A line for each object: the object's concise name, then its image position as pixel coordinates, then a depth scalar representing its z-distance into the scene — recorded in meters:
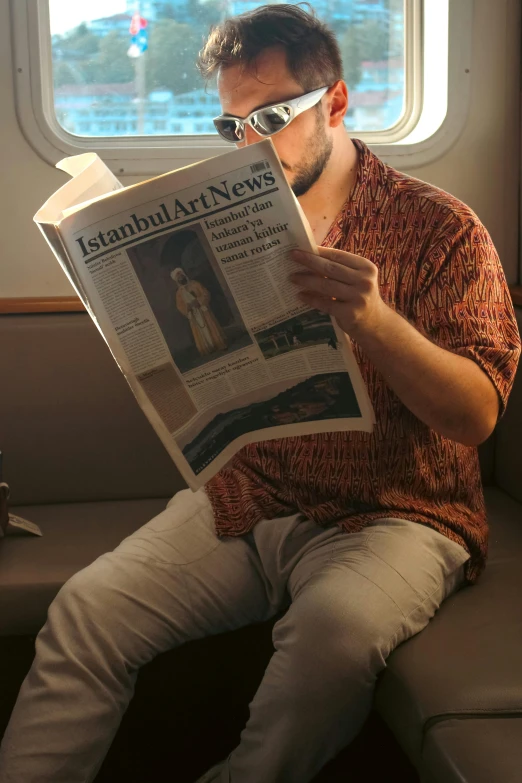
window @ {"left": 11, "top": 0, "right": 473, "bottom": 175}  2.31
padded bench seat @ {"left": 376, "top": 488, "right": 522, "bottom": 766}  1.14
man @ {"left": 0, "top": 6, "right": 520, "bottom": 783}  1.21
